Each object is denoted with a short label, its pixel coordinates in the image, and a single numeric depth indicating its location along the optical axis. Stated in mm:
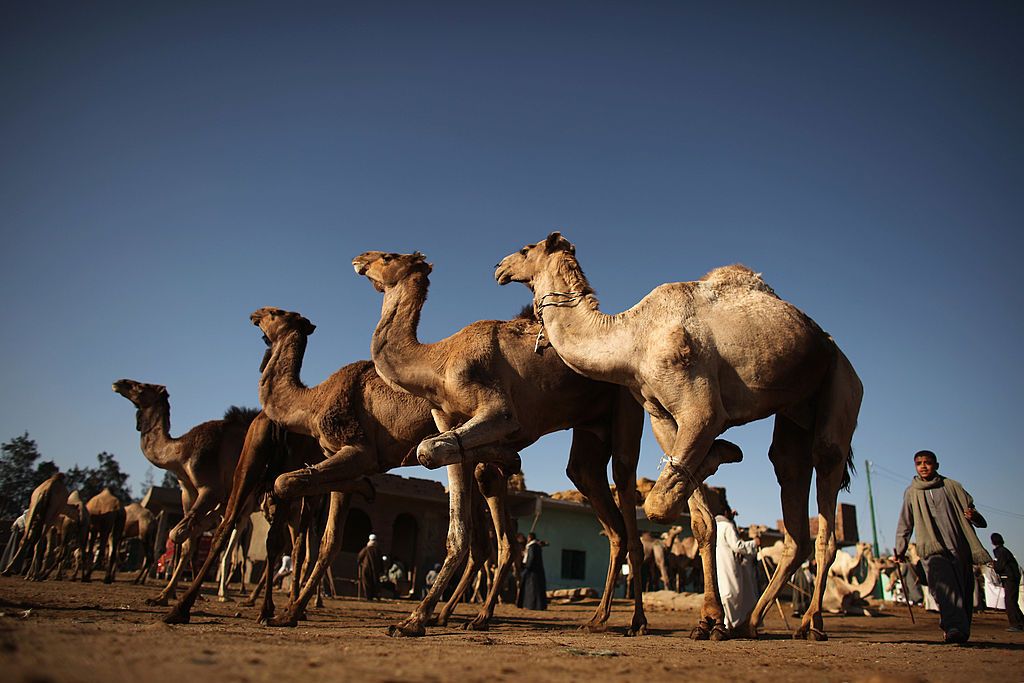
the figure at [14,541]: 19844
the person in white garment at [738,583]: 9633
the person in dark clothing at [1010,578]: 14211
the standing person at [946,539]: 6617
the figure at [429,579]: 22369
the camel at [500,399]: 6602
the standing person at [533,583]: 18984
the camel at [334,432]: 7973
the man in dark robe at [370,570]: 21422
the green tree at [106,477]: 81312
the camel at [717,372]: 5457
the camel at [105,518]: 20281
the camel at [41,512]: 16344
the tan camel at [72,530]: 18817
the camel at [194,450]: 12023
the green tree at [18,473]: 60312
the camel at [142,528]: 18912
